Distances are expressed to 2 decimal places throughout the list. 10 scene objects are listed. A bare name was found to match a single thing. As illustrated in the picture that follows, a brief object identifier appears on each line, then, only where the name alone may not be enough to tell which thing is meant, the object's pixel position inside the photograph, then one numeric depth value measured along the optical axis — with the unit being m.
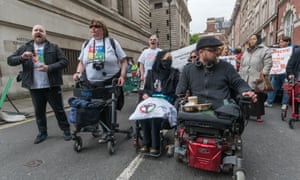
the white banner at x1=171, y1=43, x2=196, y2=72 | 7.07
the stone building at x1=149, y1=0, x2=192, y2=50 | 41.47
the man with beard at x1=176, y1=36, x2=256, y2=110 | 2.36
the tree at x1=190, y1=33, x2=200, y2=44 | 78.06
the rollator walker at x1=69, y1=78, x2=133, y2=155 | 2.83
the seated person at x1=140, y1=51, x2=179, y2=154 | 3.11
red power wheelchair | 2.00
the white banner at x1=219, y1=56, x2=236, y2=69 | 7.48
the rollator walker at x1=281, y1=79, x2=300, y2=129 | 4.15
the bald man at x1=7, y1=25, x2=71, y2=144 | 3.30
